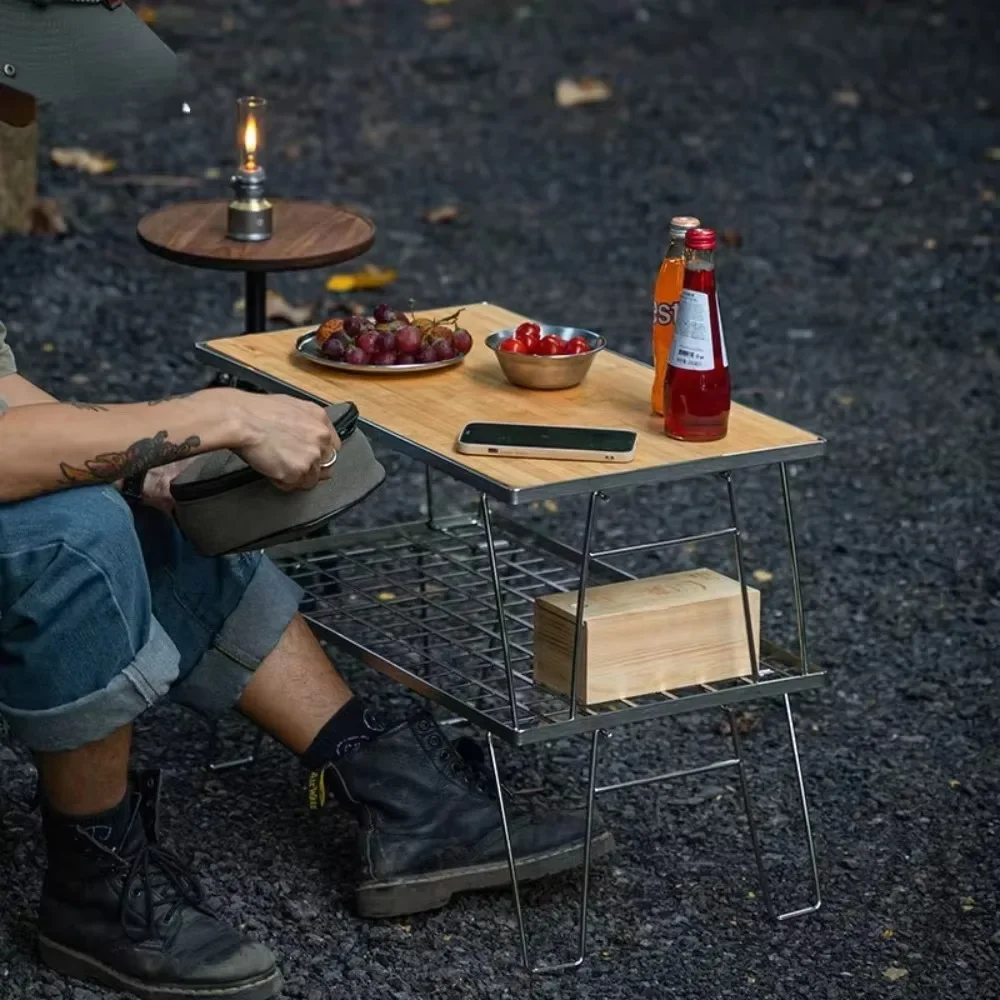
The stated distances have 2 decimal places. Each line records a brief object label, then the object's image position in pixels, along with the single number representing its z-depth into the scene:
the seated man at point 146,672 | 5.79
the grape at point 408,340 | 7.23
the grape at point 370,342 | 7.23
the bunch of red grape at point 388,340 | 7.24
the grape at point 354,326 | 7.32
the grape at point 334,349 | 7.27
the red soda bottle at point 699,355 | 6.37
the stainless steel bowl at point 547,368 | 7.03
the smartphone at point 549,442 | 6.26
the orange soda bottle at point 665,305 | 6.77
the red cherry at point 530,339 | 7.12
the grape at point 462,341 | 7.41
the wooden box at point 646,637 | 6.48
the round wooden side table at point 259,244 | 8.32
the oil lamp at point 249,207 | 8.53
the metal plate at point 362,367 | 7.21
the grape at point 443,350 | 7.32
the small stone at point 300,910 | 6.82
